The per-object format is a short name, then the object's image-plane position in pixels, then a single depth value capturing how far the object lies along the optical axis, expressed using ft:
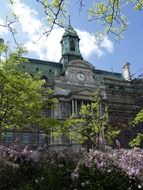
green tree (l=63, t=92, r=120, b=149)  44.20
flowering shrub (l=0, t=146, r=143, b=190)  15.29
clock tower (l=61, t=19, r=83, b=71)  86.59
